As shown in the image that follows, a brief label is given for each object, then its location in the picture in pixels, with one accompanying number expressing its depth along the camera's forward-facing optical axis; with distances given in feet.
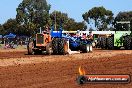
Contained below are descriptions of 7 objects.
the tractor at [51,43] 106.73
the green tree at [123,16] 482.41
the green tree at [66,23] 415.64
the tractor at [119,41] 152.30
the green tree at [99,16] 453.74
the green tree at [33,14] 347.15
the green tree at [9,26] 434.88
